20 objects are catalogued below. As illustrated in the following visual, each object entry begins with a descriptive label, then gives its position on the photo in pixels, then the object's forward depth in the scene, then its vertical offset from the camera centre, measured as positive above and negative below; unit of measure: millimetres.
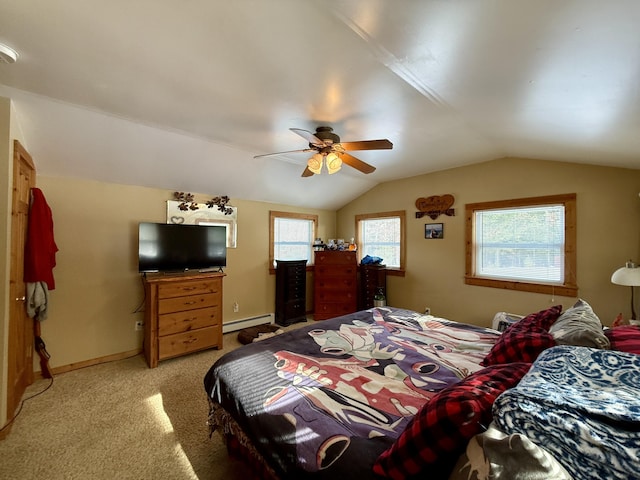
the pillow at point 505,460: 615 -530
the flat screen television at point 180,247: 3281 -99
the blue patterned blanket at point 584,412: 613 -473
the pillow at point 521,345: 1485 -592
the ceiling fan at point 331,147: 2352 +852
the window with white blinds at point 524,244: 3152 -25
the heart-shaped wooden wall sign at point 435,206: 4090 +568
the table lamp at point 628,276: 2299 -286
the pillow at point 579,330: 1407 -494
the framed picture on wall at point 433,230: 4207 +186
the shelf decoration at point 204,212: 3729 +404
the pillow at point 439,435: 830 -619
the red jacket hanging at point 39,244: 2433 -53
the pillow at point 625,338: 1367 -525
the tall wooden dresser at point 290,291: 4625 -896
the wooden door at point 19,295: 2094 -479
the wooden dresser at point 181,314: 3059 -911
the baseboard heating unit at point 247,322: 4191 -1356
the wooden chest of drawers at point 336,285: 4750 -784
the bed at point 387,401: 789 -777
